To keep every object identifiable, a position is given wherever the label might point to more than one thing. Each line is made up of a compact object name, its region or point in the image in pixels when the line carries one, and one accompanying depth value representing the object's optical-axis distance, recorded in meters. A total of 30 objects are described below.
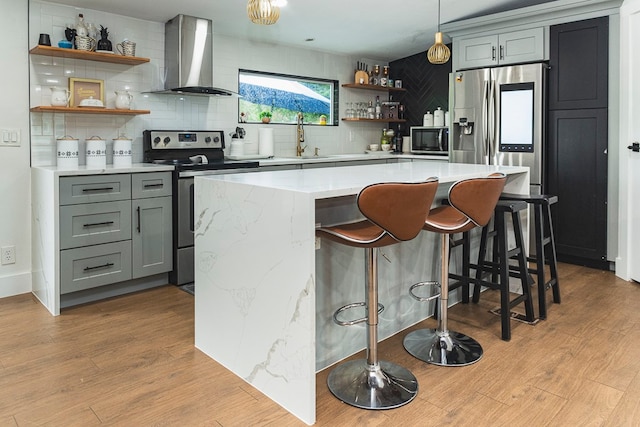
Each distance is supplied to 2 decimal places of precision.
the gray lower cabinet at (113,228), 3.18
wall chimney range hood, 4.06
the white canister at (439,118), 5.59
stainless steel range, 3.70
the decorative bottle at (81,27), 3.60
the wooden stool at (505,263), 2.66
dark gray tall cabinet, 4.00
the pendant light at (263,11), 2.26
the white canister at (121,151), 3.75
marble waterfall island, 1.90
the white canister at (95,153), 3.60
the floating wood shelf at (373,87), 5.72
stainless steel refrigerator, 4.29
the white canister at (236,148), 4.73
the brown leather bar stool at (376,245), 1.86
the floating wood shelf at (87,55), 3.43
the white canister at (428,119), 5.74
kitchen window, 5.05
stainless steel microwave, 5.38
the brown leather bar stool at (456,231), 2.32
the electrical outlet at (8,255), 3.46
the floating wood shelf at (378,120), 5.85
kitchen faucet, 5.39
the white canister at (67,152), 3.41
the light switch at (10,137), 3.42
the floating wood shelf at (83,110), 3.46
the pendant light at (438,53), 3.56
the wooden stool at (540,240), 2.95
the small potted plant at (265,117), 5.15
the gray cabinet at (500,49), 4.32
